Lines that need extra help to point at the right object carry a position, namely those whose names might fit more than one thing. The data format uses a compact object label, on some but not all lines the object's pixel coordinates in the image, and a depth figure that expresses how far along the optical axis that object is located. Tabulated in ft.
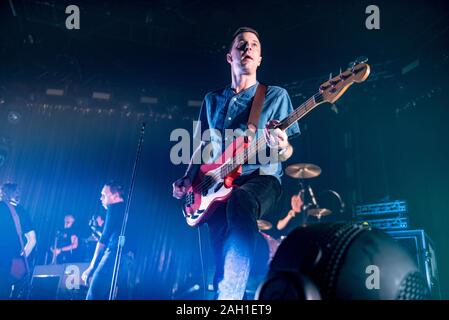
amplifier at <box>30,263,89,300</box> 19.86
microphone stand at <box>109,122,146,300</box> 10.18
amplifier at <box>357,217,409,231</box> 14.94
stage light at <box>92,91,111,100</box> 32.37
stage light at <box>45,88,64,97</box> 32.65
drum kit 22.74
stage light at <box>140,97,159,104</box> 32.14
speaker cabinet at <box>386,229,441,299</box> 13.14
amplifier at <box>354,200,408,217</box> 15.12
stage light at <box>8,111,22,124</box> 33.27
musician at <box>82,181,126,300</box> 14.42
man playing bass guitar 7.55
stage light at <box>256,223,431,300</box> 3.37
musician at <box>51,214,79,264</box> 27.12
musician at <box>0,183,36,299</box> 16.15
